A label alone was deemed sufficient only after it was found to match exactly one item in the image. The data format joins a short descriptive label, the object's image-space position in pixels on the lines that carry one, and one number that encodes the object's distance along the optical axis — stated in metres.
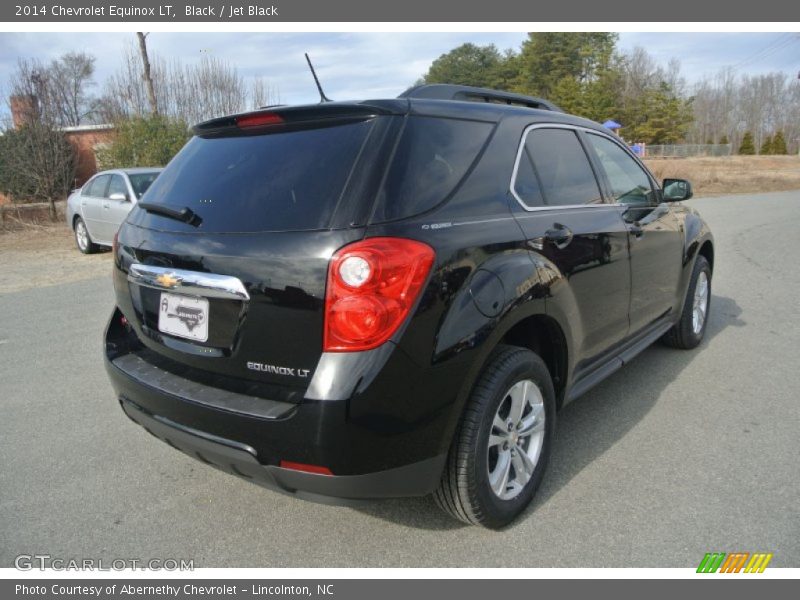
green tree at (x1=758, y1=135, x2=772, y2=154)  70.99
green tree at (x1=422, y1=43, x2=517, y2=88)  62.03
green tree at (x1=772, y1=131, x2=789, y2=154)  69.75
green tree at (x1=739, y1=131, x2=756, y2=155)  68.69
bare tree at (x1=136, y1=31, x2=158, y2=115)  21.16
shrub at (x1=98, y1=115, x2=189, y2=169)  18.64
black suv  2.11
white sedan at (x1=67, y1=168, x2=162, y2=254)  10.55
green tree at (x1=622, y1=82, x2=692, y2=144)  56.03
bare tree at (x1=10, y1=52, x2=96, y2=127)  19.22
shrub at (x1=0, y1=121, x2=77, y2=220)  18.92
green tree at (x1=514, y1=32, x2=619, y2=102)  56.25
